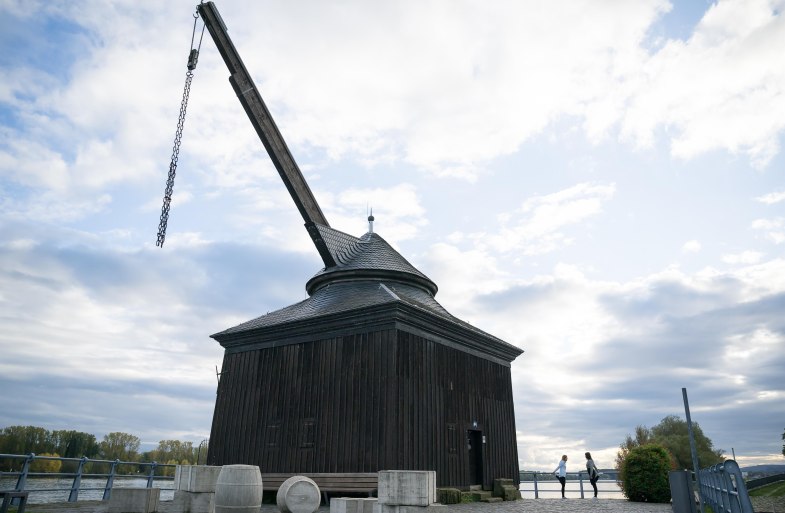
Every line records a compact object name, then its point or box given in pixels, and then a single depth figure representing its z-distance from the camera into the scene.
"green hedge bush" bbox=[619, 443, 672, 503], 18.00
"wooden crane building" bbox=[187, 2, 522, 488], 16.77
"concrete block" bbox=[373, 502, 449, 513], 10.27
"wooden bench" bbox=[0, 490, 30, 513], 8.97
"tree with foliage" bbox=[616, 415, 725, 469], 40.84
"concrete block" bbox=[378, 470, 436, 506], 10.22
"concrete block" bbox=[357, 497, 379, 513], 11.12
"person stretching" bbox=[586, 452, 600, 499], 20.89
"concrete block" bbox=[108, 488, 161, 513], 11.73
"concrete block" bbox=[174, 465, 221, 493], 12.52
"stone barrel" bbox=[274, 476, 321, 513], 11.73
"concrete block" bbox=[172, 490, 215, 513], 12.50
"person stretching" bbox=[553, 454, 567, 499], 21.41
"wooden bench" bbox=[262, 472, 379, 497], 15.63
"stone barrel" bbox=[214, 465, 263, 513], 10.98
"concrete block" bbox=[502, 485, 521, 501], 19.81
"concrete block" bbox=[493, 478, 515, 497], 19.69
